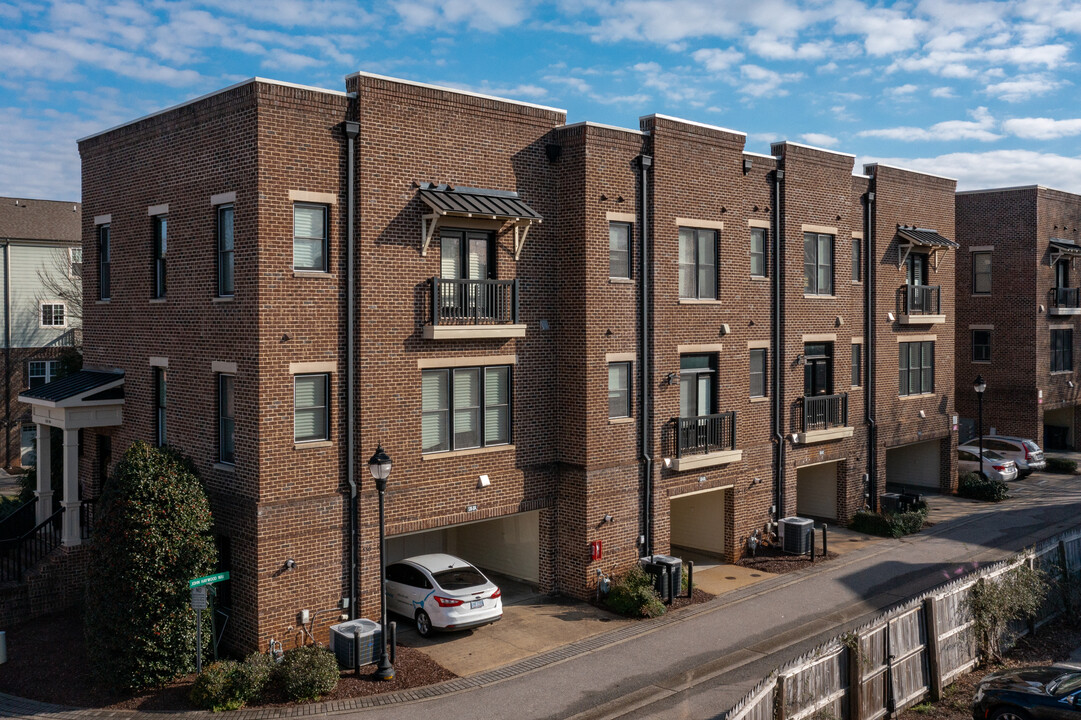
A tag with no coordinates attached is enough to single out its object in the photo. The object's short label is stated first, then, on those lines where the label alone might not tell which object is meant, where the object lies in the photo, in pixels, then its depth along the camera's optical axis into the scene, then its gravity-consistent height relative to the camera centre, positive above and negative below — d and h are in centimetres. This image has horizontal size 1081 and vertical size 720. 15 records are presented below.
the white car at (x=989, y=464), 3541 -459
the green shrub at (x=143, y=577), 1567 -396
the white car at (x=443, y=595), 1850 -510
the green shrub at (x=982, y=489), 3306 -516
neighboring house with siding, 4331 +241
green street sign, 1589 -409
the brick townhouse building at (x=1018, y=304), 4047 +208
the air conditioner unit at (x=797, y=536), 2497 -516
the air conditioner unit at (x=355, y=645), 1661 -546
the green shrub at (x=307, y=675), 1550 -559
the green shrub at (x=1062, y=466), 3947 -515
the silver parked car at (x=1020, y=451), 3694 -421
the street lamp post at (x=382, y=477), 1622 -228
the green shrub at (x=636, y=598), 2012 -558
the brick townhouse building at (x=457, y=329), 1744 +51
